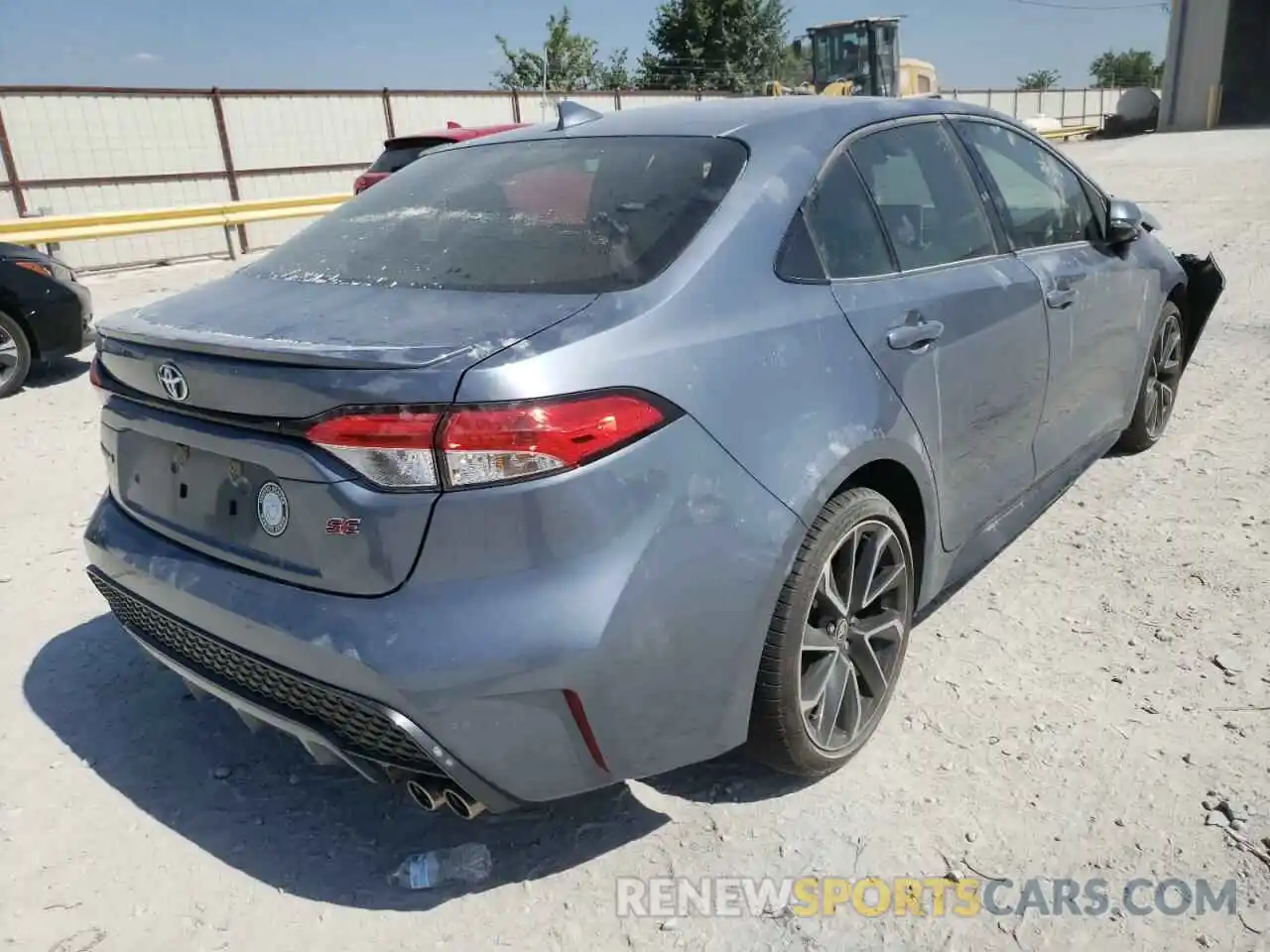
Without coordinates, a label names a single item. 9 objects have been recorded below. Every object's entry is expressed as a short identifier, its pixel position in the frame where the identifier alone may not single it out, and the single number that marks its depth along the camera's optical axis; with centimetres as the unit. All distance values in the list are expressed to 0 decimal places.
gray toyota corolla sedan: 187
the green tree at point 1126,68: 8269
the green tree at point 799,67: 2558
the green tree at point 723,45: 4997
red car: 1120
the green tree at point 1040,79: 8850
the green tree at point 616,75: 5175
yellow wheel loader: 2400
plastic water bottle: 229
